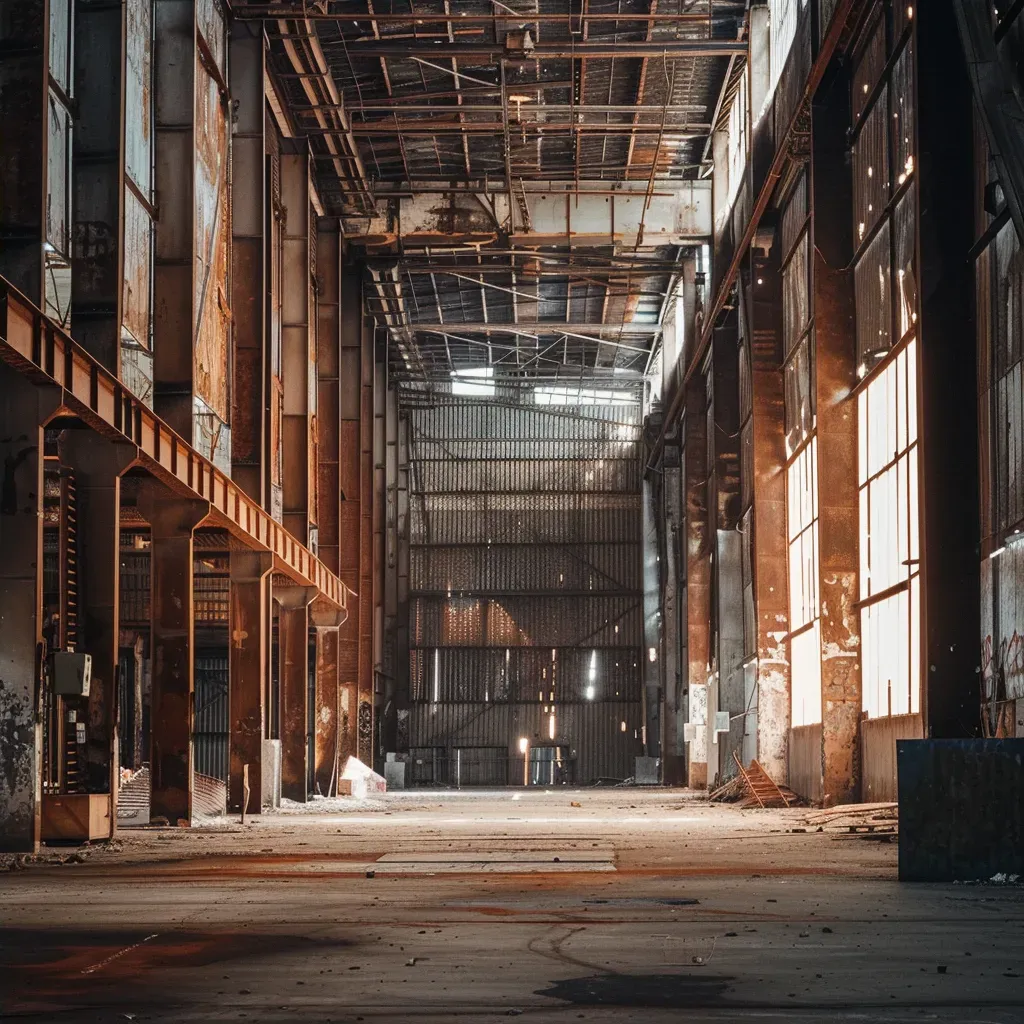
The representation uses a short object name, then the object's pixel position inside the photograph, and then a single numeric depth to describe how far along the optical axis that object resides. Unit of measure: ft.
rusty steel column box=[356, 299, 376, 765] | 123.54
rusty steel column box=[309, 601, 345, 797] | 111.14
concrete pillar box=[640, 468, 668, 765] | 148.77
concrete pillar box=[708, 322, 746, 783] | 103.30
